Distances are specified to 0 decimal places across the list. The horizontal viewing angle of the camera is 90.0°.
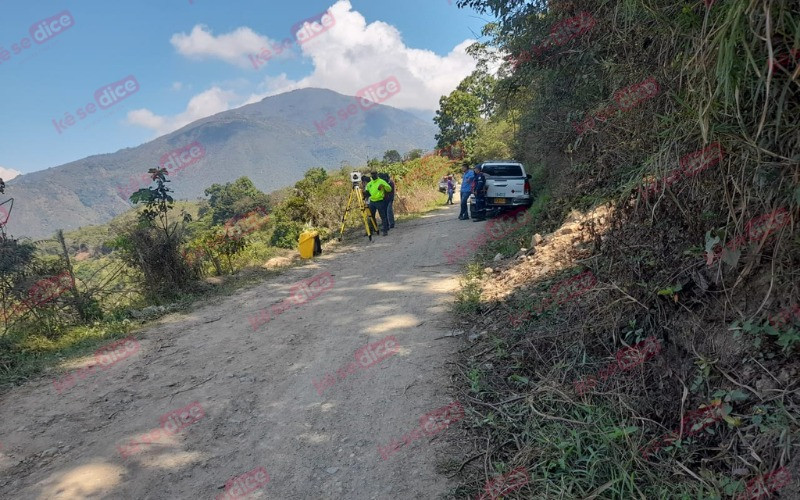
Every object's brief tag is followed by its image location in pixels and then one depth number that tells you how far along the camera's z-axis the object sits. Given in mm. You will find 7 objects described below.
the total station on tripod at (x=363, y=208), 11859
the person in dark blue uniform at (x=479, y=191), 12742
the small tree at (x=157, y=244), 7590
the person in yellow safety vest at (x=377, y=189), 11633
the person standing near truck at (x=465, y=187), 13344
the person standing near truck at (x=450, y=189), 20031
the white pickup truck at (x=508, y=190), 12422
